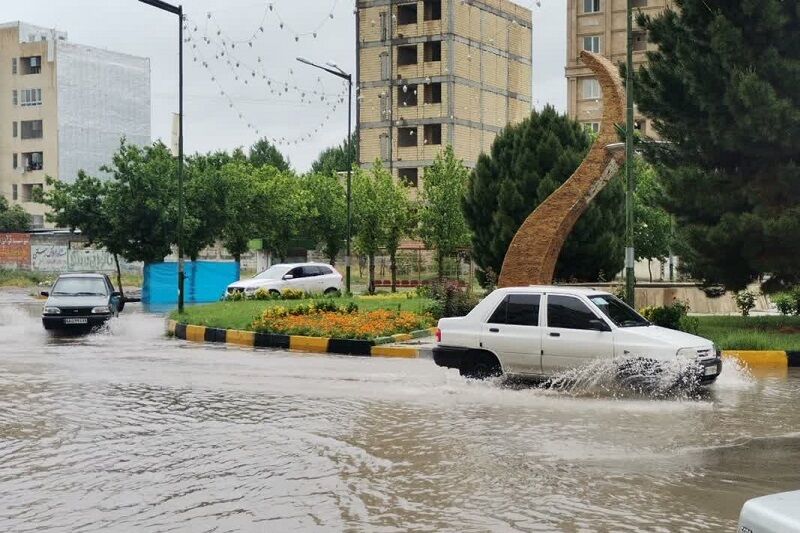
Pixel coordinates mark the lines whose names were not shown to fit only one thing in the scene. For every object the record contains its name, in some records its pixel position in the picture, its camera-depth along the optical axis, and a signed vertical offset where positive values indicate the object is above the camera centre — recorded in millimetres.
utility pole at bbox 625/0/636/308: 19531 +1551
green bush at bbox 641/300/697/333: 19297 -1225
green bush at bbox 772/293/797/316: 25688 -1290
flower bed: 20391 -1506
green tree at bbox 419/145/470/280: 45156 +1841
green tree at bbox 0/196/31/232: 77625 +2805
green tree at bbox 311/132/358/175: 99812 +10642
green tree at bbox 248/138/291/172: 104900 +10932
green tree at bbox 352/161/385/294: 47688 +1483
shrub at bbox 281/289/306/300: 34719 -1425
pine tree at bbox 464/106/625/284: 32312 +2074
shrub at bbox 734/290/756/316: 24766 -1133
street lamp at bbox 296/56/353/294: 38094 +7079
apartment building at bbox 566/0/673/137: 76000 +17017
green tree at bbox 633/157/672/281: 49406 +1363
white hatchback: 36688 -988
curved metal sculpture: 22266 +1022
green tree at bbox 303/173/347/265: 56594 +2451
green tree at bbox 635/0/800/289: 20000 +2730
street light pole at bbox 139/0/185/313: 28062 +3136
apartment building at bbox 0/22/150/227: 80875 +12248
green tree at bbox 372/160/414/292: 47812 +1923
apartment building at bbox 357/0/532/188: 68750 +12811
